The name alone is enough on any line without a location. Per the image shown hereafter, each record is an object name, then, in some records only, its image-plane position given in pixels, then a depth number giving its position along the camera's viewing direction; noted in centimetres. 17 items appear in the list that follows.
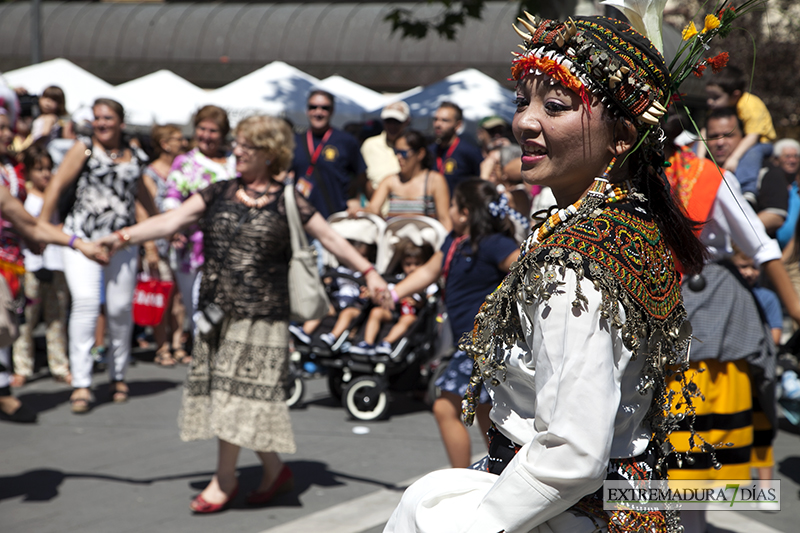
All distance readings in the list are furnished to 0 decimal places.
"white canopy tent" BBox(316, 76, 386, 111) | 1381
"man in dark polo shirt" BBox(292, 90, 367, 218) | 932
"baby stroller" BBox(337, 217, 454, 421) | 698
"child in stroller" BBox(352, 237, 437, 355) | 717
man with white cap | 1114
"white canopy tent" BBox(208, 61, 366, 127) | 1261
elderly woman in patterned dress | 482
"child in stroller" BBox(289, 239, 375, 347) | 739
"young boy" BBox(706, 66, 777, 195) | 491
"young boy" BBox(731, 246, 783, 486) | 445
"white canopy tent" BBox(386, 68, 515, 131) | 1205
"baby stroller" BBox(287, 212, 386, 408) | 723
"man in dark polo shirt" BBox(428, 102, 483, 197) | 930
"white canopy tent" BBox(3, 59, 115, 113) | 1343
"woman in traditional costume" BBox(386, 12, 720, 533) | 160
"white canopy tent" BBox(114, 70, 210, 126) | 1316
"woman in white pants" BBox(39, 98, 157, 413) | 696
